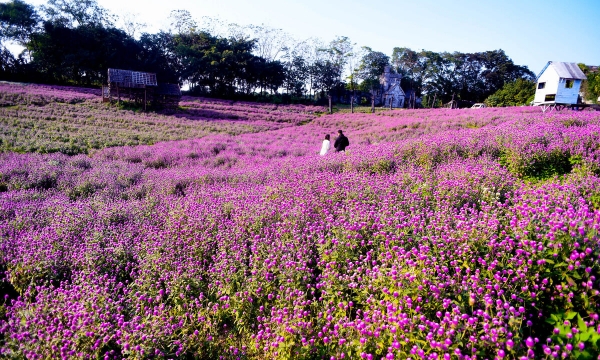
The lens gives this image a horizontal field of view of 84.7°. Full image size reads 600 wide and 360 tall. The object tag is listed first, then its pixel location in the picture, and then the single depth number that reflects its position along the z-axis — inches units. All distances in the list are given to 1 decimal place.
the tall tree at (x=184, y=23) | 2893.7
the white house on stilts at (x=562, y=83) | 1526.8
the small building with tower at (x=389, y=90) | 3117.6
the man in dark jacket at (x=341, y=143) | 544.4
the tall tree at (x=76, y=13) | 2301.9
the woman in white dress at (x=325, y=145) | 551.2
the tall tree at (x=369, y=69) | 3021.7
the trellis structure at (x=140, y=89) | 1450.5
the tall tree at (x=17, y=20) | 2185.0
